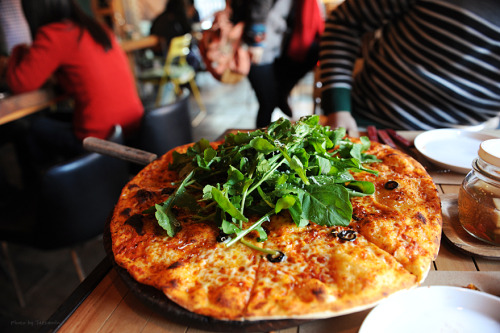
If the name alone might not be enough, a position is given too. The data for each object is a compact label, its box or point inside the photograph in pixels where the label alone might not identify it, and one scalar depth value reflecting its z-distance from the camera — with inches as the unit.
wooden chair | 204.5
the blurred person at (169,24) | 251.6
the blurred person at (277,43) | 98.2
